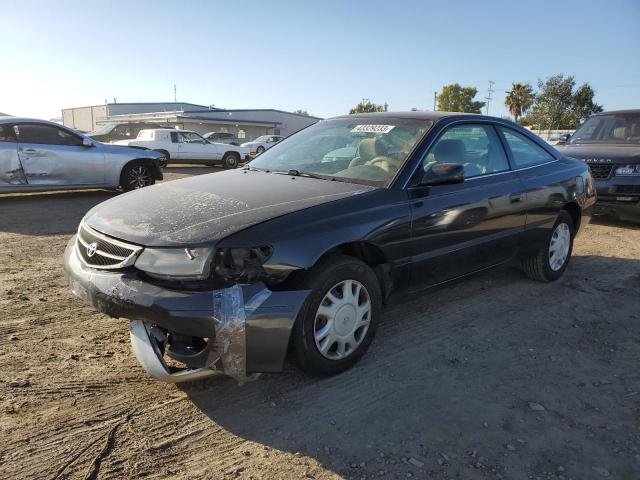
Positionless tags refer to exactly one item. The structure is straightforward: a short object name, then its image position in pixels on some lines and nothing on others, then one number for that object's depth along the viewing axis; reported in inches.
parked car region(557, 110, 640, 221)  284.5
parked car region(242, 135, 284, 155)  1057.7
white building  1659.7
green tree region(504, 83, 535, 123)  2298.2
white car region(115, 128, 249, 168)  700.0
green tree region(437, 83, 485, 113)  2468.0
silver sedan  323.9
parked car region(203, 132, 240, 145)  1193.2
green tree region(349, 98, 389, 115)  2817.4
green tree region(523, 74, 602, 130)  1690.5
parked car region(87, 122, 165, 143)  794.2
